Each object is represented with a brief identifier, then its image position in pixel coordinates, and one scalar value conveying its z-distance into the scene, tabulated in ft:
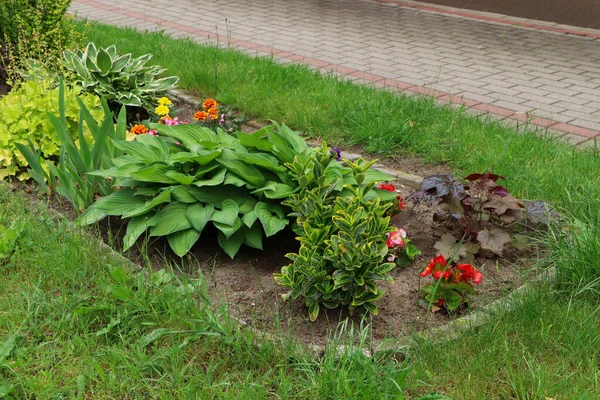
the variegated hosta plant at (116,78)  18.81
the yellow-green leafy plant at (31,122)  15.87
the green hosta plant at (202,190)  12.69
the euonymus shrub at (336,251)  11.03
